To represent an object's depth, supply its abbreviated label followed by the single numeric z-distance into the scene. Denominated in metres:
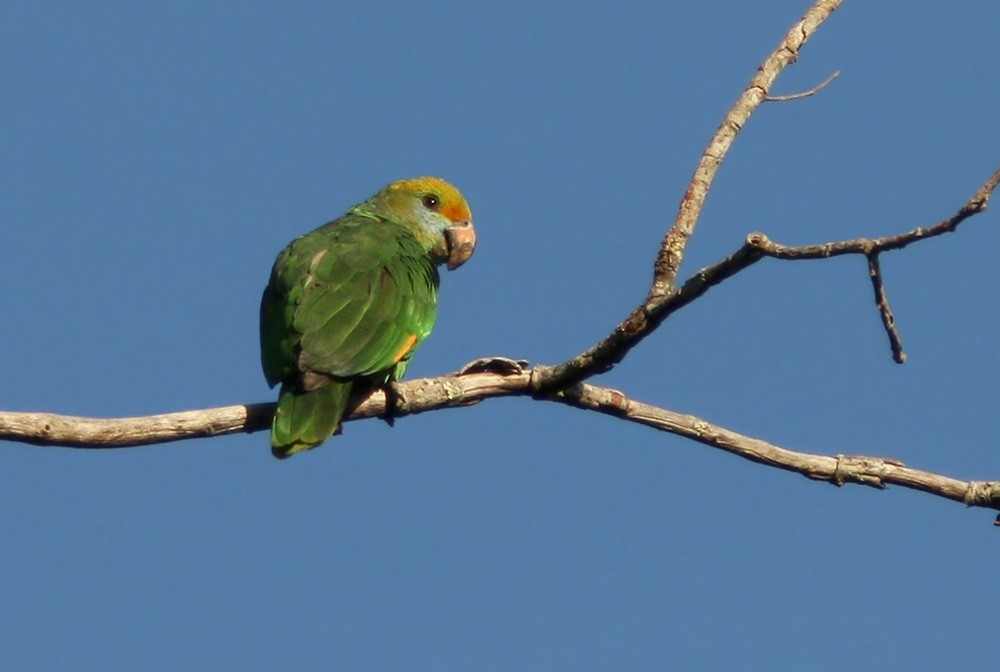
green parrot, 10.66
